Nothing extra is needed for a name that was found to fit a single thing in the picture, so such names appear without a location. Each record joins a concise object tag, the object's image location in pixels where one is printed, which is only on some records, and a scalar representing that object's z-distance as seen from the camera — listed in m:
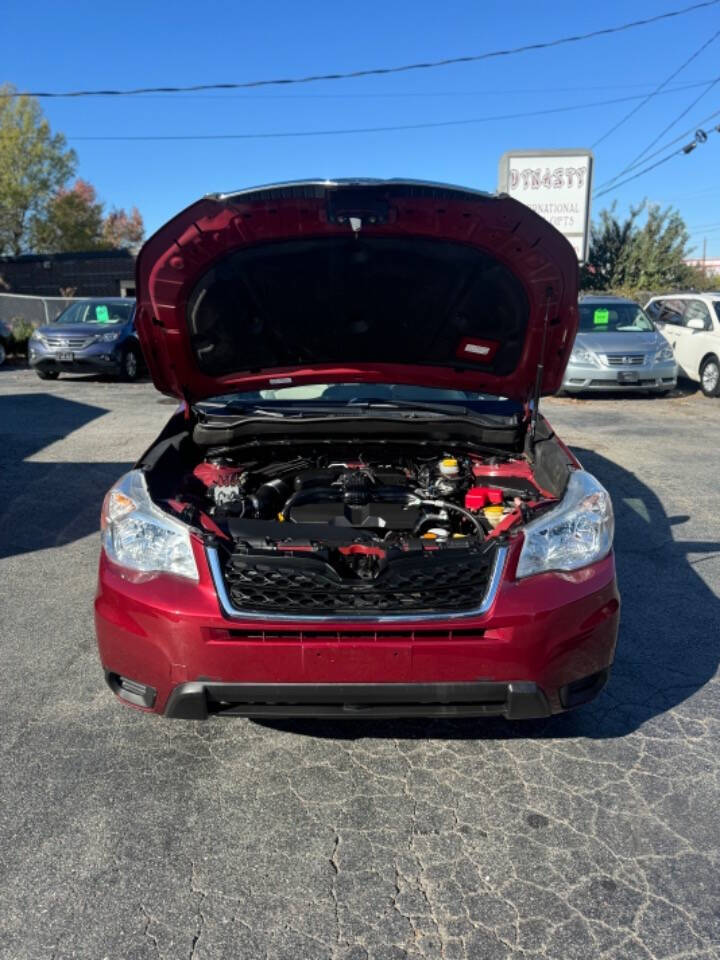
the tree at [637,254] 32.78
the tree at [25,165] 50.78
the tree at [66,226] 53.94
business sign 17.83
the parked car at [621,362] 11.74
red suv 2.37
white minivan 12.52
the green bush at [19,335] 16.97
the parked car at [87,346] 13.46
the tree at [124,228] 67.75
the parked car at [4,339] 16.28
